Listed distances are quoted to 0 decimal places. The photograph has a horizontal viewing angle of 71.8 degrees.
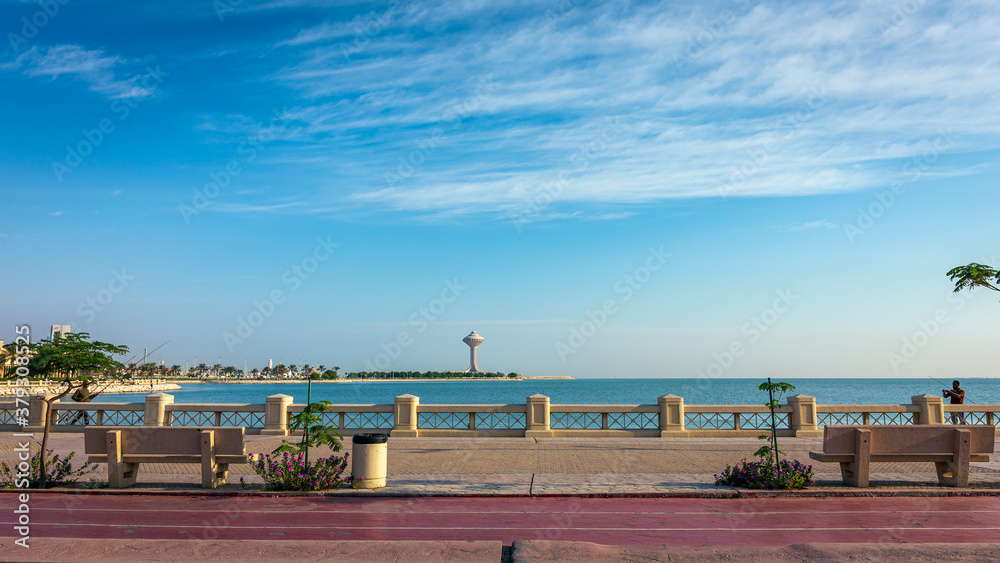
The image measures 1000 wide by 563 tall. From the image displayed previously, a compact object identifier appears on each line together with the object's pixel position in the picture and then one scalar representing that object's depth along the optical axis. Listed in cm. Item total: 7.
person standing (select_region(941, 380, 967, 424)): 2217
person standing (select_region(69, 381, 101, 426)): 2415
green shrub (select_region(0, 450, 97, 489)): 1207
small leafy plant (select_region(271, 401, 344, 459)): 1191
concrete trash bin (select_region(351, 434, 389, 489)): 1192
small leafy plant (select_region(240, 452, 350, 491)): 1177
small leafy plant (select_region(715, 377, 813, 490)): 1184
